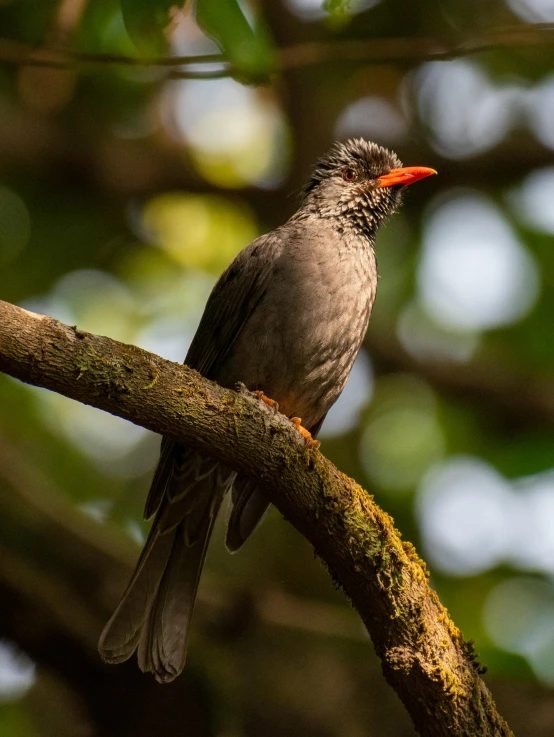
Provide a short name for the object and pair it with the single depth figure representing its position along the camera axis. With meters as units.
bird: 9.21
